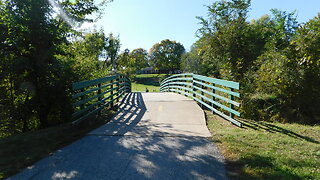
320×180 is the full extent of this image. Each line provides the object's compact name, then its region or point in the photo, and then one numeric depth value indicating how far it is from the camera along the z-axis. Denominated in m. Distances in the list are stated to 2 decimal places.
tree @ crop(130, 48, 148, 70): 71.19
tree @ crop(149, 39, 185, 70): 63.16
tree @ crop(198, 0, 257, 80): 17.08
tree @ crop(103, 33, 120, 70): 48.34
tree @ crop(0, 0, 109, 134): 5.84
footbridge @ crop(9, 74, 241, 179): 3.05
